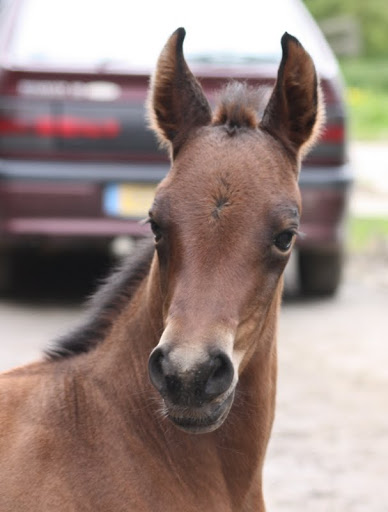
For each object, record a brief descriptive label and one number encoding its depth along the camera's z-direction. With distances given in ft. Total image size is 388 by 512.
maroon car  42.76
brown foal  17.38
